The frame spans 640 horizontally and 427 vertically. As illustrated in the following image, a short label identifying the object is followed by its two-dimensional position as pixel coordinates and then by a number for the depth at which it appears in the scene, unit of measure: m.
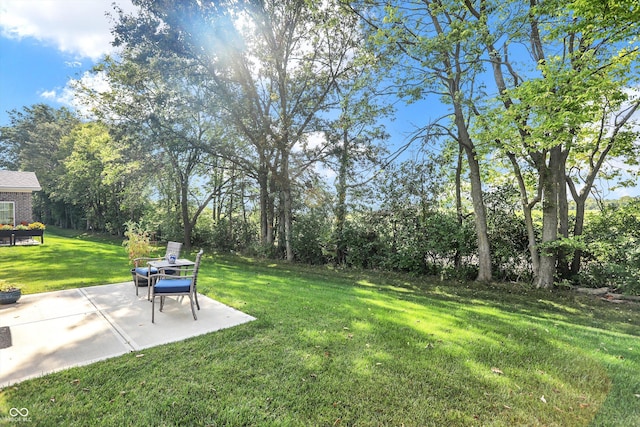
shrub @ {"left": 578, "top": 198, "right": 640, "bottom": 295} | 7.02
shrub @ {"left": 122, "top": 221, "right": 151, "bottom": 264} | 6.88
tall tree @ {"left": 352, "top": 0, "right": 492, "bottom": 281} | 8.37
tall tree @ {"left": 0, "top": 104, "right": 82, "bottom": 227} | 27.64
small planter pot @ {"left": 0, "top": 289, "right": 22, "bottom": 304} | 4.93
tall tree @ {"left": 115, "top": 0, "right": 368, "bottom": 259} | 10.12
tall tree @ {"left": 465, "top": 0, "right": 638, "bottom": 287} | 6.29
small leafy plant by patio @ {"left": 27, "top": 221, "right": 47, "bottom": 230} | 15.26
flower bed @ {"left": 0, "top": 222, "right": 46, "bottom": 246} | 14.67
